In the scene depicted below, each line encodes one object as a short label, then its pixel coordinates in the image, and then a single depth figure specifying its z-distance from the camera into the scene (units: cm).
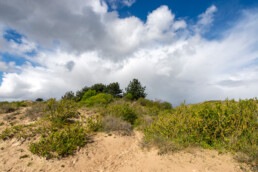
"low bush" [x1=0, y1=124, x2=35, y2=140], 547
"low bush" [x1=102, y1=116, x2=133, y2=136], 686
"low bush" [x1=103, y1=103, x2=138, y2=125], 856
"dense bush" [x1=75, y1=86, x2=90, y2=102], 3468
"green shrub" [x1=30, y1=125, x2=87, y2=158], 462
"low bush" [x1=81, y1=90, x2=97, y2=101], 2091
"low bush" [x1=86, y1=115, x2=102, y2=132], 664
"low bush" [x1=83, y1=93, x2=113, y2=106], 1355
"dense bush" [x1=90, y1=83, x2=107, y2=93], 3482
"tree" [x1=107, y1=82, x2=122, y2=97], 3353
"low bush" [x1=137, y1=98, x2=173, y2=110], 1808
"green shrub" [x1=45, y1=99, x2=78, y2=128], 656
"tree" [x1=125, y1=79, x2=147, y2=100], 3109
